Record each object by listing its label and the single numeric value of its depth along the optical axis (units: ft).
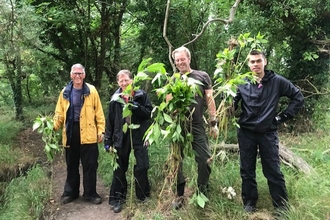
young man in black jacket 10.46
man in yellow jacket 14.02
